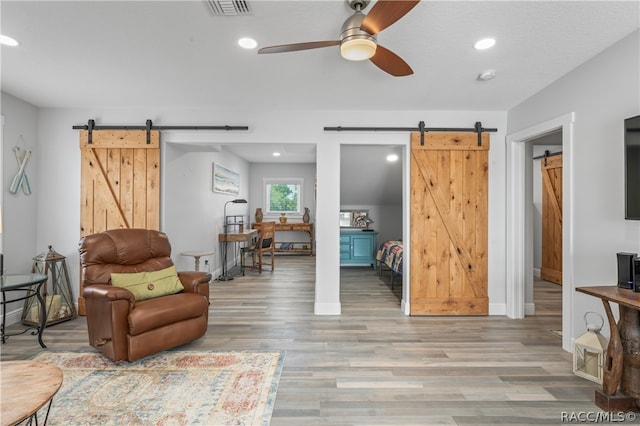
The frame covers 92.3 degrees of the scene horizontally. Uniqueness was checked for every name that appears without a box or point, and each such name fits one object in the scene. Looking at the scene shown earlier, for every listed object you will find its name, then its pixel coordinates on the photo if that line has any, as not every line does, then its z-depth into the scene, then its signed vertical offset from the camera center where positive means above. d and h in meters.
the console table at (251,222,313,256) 7.85 -0.36
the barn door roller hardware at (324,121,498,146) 3.69 +1.06
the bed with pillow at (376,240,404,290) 4.46 -0.63
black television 2.06 +0.35
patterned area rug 1.85 -1.21
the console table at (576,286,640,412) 1.86 -0.87
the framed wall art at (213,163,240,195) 5.72 +0.72
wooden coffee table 1.17 -0.75
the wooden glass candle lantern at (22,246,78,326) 3.32 -0.89
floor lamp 5.48 -0.92
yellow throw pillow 2.66 -0.60
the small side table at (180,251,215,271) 4.28 -0.54
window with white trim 8.41 +0.55
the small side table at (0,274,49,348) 2.51 -0.58
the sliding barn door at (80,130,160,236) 3.68 +0.41
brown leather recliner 2.39 -0.74
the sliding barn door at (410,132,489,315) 3.72 -0.01
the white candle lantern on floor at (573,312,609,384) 2.22 -1.01
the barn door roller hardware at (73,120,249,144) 3.65 +1.05
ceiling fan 1.47 +1.00
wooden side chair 5.98 -0.57
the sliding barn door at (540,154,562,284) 5.33 -0.02
